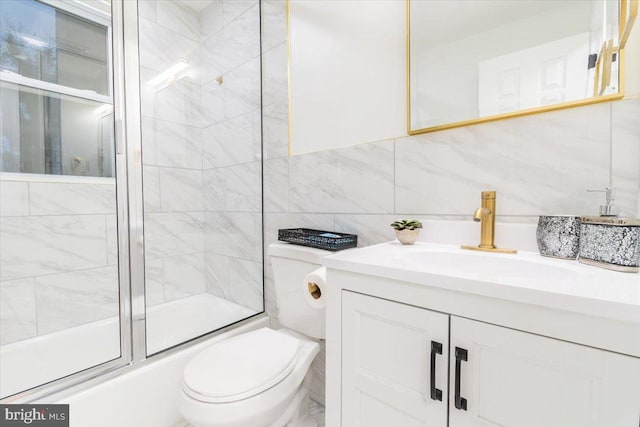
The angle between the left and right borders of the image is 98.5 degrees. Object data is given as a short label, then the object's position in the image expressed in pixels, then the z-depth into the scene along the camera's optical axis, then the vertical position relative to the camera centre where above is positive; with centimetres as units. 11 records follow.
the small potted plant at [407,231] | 98 -9
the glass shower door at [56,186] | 142 +11
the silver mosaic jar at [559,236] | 73 -8
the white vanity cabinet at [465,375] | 44 -32
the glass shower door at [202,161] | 173 +31
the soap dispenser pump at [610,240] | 59 -8
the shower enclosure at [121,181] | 127 +15
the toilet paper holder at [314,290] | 94 -29
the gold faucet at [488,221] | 86 -5
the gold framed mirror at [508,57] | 76 +47
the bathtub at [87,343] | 119 -70
